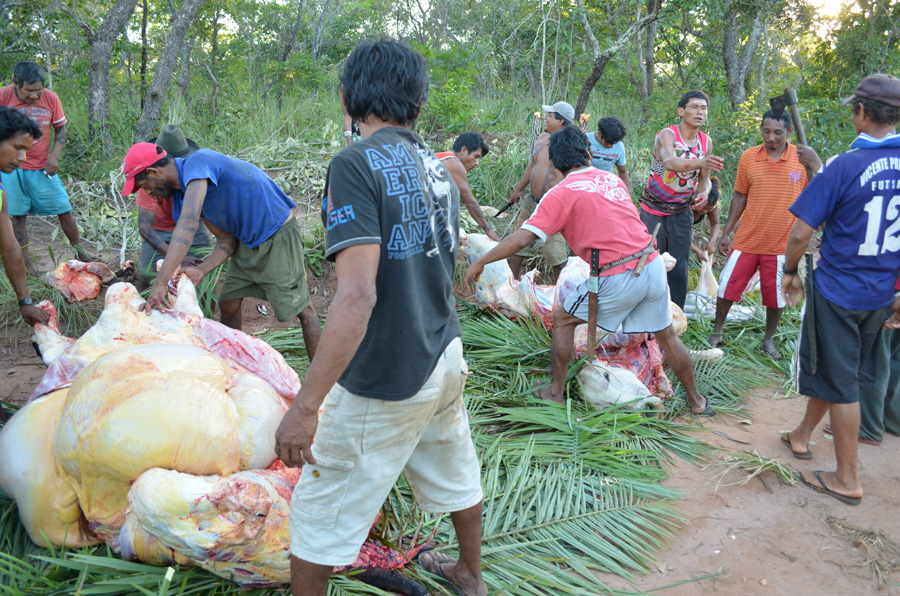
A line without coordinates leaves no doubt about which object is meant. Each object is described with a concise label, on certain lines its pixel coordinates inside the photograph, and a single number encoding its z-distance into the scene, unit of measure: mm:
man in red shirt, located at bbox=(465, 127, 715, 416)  3500
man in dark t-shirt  1666
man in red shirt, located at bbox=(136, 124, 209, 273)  4426
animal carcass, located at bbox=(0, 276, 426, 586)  1962
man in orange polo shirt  4664
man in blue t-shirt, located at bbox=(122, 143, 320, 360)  3418
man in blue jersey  2967
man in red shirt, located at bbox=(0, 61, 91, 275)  5129
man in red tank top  4875
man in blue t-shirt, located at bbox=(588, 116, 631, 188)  5715
